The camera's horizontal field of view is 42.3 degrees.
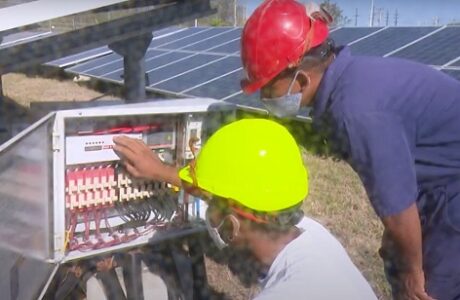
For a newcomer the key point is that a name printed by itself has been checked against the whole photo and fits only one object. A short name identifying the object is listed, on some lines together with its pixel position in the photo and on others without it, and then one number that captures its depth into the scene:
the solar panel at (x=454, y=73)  5.92
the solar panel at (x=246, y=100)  6.89
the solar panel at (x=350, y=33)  8.53
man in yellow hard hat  1.67
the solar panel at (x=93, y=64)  12.45
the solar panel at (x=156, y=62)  10.70
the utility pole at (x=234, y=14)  18.15
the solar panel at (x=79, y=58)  13.86
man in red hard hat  1.87
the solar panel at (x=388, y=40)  7.47
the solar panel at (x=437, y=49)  6.70
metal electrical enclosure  2.36
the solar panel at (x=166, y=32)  14.55
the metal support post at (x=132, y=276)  2.95
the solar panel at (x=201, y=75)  8.44
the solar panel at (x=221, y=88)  7.48
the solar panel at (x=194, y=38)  11.49
